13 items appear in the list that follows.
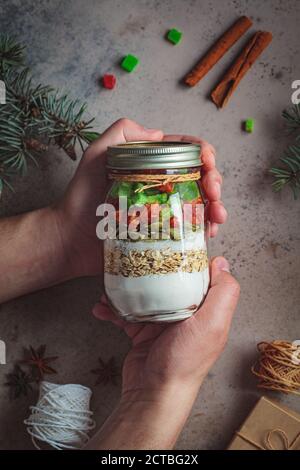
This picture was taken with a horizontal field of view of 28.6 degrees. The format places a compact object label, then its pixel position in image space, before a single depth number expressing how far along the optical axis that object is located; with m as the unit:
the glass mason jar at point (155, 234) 1.03
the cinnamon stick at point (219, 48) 1.43
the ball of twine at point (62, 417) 1.40
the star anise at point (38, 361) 1.53
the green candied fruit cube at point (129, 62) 1.44
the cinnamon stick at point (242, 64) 1.44
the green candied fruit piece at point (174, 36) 1.43
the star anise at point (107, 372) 1.52
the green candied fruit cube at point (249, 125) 1.45
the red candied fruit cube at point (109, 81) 1.45
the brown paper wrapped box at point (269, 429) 1.40
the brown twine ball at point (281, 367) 1.42
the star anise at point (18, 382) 1.53
